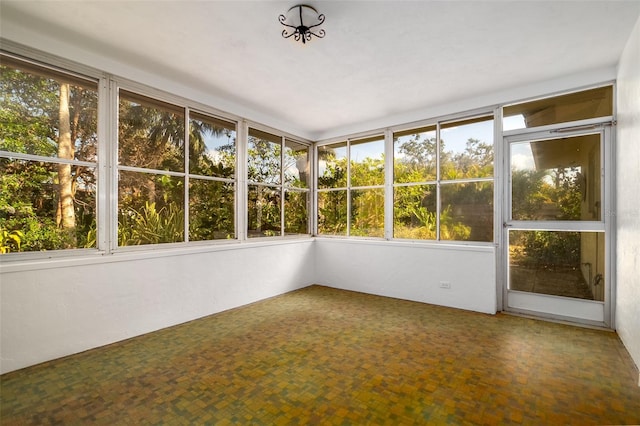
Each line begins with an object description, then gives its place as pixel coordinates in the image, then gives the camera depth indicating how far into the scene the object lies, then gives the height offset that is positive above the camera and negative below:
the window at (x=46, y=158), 2.74 +0.52
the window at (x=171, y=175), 3.51 +0.48
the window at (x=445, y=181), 4.46 +0.48
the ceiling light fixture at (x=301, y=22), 2.45 +1.63
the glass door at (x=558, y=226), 3.67 -0.20
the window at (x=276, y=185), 5.01 +0.48
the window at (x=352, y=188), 5.56 +0.46
